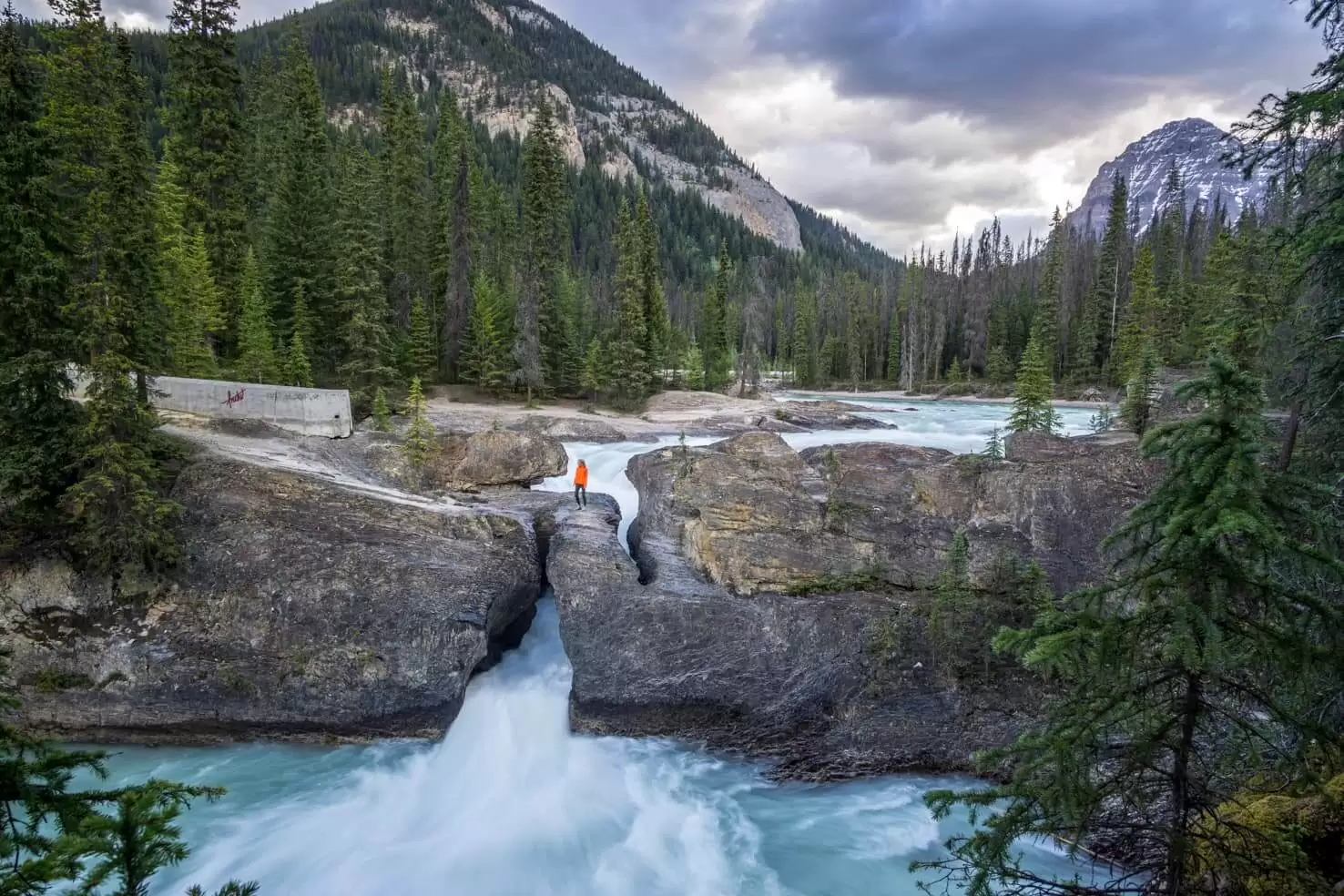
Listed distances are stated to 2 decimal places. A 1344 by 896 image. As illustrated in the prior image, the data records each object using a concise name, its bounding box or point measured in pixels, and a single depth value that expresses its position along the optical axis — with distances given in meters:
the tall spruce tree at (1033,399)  25.28
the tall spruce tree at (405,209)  39.38
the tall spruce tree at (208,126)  29.69
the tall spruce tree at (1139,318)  46.69
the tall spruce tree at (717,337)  57.22
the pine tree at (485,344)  38.53
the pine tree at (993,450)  17.13
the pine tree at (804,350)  83.31
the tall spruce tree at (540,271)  39.25
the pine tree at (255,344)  27.19
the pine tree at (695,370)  54.68
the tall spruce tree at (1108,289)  59.56
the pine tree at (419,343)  36.88
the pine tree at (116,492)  12.54
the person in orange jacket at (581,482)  19.26
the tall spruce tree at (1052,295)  59.38
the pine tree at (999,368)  63.28
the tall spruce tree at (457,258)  38.97
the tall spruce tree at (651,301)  45.41
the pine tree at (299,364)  28.31
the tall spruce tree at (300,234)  32.94
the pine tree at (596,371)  41.31
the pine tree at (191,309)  24.66
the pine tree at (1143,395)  21.17
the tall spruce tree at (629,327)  42.12
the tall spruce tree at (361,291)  31.77
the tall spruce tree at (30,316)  12.68
